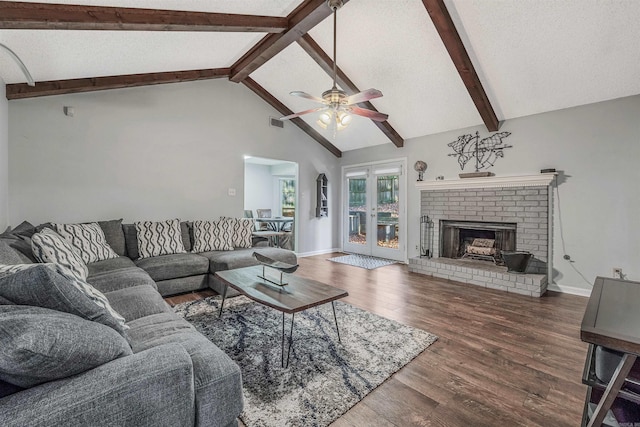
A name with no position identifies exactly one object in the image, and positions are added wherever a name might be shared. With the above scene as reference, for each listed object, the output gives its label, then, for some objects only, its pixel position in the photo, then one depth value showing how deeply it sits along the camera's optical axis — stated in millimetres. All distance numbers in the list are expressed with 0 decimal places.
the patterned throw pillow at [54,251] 2223
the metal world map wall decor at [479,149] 4570
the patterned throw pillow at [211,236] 4363
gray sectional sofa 872
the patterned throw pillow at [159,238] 3854
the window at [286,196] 9727
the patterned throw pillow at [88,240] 3235
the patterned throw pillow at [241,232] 4660
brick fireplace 4109
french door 6020
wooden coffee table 2174
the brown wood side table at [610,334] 1021
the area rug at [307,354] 1718
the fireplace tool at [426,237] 5379
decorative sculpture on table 2508
